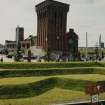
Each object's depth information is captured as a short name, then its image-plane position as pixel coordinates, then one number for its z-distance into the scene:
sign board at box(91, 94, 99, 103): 15.22
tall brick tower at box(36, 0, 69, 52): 105.19
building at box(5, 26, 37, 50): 139.36
